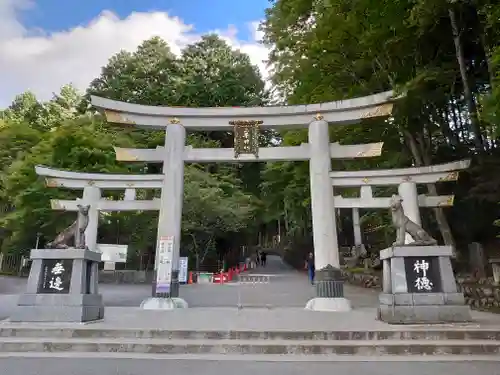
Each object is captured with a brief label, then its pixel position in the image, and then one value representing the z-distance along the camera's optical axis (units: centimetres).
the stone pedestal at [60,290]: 717
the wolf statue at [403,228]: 768
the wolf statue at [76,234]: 801
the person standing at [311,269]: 1938
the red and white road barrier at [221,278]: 2110
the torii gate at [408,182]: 1186
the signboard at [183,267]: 1637
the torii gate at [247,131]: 1084
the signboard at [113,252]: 1738
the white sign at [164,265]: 1007
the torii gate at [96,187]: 1176
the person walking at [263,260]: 3509
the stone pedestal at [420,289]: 697
